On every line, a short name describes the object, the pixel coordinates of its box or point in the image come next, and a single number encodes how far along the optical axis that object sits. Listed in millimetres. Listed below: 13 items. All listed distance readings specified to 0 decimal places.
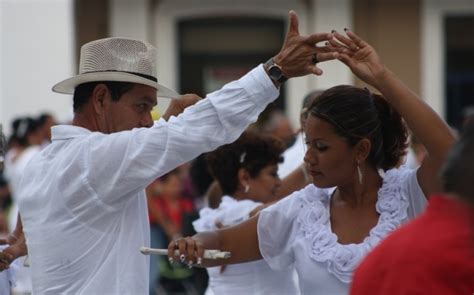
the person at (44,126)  20085
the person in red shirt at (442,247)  4675
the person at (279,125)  12682
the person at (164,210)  18928
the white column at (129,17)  27580
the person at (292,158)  11567
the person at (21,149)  19012
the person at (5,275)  8356
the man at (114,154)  6623
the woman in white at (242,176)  10127
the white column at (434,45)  27721
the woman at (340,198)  7033
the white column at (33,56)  26140
